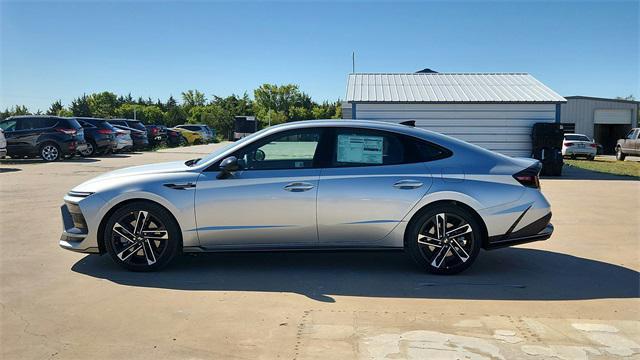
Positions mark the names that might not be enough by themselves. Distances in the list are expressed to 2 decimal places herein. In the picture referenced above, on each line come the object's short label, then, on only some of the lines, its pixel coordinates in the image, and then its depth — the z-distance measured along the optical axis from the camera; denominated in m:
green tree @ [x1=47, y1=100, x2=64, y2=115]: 88.43
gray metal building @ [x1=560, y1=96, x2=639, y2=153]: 43.72
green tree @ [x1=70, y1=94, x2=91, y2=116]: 85.31
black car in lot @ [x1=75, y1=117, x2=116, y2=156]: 23.08
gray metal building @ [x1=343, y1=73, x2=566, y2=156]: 17.08
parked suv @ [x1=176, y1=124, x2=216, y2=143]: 41.26
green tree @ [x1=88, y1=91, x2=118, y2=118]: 81.38
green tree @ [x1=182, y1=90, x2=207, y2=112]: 88.06
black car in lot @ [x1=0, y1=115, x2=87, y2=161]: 19.58
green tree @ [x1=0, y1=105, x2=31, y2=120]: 75.30
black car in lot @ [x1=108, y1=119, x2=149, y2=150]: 28.97
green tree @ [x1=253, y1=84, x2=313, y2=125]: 87.50
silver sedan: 5.40
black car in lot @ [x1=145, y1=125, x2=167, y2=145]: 32.97
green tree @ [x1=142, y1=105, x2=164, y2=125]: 75.38
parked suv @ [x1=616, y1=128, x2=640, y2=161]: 26.27
